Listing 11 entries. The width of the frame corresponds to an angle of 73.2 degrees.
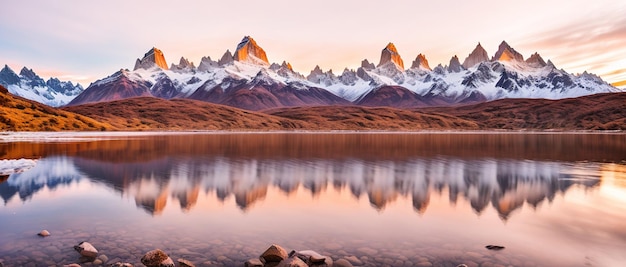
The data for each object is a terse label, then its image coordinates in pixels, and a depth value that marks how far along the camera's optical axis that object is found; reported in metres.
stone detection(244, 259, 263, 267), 14.75
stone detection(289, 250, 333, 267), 15.20
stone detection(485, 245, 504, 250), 17.16
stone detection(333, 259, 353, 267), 15.09
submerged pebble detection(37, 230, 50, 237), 18.34
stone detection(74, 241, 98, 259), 15.68
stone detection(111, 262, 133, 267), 14.21
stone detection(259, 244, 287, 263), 15.29
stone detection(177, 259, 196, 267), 14.53
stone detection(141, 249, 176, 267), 14.67
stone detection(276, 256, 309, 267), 14.42
